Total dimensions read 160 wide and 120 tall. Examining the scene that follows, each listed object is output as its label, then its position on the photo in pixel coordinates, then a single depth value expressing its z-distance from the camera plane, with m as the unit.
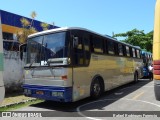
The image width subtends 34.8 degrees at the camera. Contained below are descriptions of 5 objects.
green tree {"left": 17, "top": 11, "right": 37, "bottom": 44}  18.34
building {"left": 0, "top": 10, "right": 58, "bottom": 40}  19.33
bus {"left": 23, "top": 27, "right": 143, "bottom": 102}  9.21
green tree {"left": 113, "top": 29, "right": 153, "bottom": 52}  45.88
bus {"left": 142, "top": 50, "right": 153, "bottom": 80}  22.90
